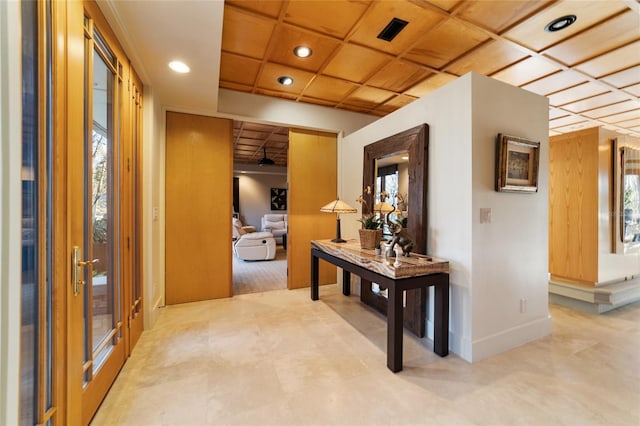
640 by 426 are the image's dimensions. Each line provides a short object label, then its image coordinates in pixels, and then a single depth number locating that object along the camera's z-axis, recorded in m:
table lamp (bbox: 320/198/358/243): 3.09
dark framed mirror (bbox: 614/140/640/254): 3.31
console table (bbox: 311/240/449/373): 1.95
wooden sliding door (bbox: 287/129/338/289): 3.99
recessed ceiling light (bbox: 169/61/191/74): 2.29
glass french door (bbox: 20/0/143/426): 1.00
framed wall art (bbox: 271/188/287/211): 10.12
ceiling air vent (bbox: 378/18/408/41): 2.19
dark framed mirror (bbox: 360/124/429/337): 2.46
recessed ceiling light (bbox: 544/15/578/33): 2.11
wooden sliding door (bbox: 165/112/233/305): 3.34
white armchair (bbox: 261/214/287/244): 8.23
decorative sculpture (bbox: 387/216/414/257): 2.32
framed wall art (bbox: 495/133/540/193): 2.15
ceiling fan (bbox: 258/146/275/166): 7.50
